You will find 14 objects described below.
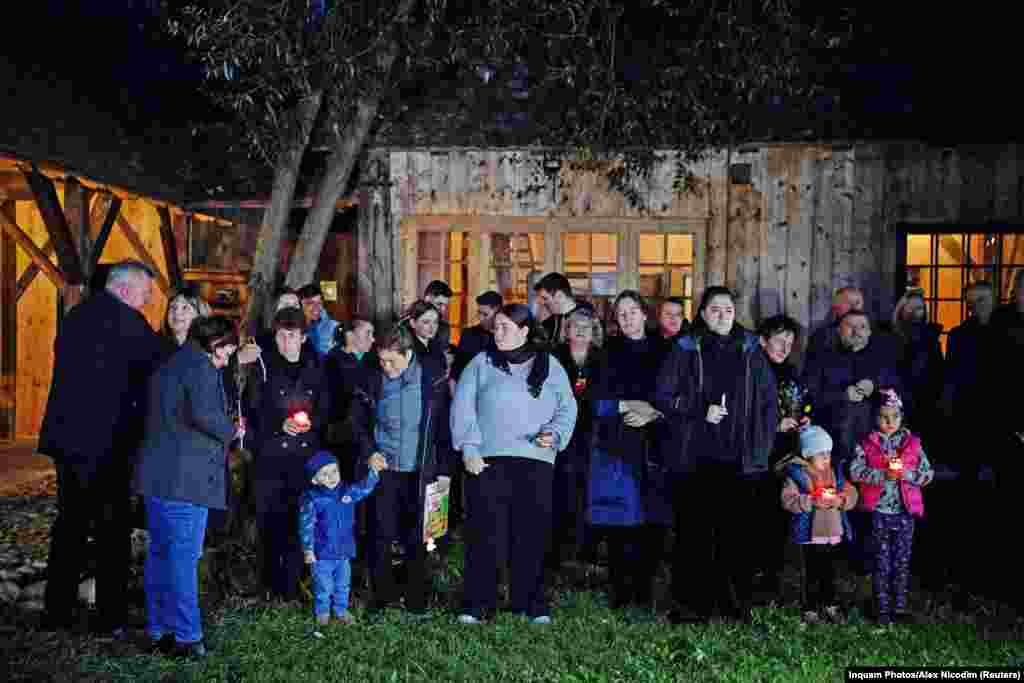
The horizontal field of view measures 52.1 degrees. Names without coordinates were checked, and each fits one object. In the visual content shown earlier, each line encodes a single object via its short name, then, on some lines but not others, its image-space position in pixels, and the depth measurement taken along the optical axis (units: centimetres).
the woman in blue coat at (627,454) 648
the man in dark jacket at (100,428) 580
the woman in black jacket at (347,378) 663
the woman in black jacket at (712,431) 609
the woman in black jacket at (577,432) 696
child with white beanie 628
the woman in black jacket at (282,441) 656
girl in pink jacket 629
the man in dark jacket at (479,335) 802
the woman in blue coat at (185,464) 540
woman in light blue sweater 617
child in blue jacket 607
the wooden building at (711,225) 1007
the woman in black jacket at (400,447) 639
